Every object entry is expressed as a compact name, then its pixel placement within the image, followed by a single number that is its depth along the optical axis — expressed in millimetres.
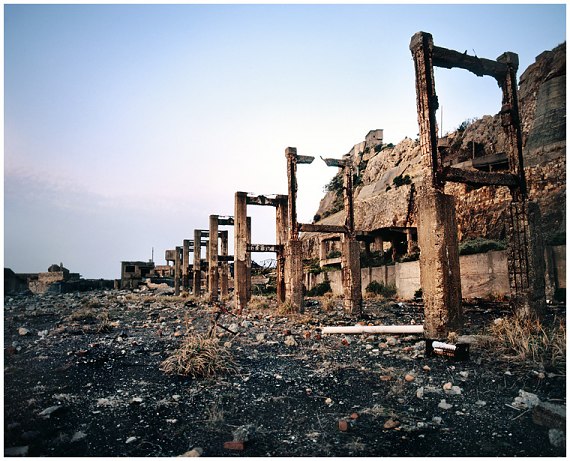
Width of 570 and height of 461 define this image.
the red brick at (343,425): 3220
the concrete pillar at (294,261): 12203
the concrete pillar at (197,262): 23266
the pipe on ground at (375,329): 7268
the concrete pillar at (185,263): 25422
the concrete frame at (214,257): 19844
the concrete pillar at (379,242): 18578
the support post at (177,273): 26922
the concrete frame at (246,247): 14555
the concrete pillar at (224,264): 21894
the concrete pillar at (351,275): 11648
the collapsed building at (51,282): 27905
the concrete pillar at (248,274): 15195
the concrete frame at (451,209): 6418
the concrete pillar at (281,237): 14500
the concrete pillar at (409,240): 16984
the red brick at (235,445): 2928
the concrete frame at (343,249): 11859
